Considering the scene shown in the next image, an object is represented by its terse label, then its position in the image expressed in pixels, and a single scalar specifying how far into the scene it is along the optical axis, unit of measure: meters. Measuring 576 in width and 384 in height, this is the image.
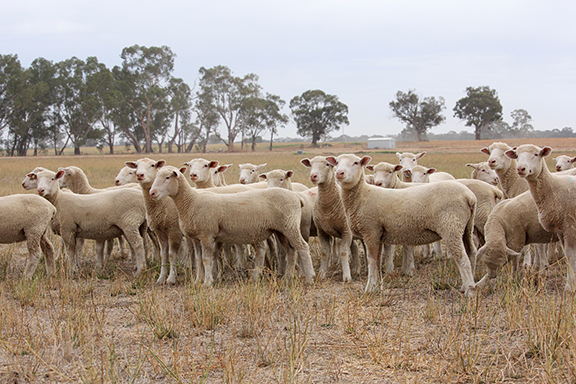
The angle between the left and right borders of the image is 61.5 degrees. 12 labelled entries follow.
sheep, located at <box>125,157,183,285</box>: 7.93
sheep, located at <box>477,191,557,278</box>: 6.45
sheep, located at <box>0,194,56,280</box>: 7.38
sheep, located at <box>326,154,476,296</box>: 6.33
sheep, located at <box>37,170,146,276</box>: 8.23
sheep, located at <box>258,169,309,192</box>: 9.33
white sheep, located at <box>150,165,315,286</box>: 7.36
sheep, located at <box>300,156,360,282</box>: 7.62
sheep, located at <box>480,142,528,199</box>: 8.48
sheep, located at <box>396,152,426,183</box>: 10.89
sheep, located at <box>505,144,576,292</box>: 6.15
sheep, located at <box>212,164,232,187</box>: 11.85
